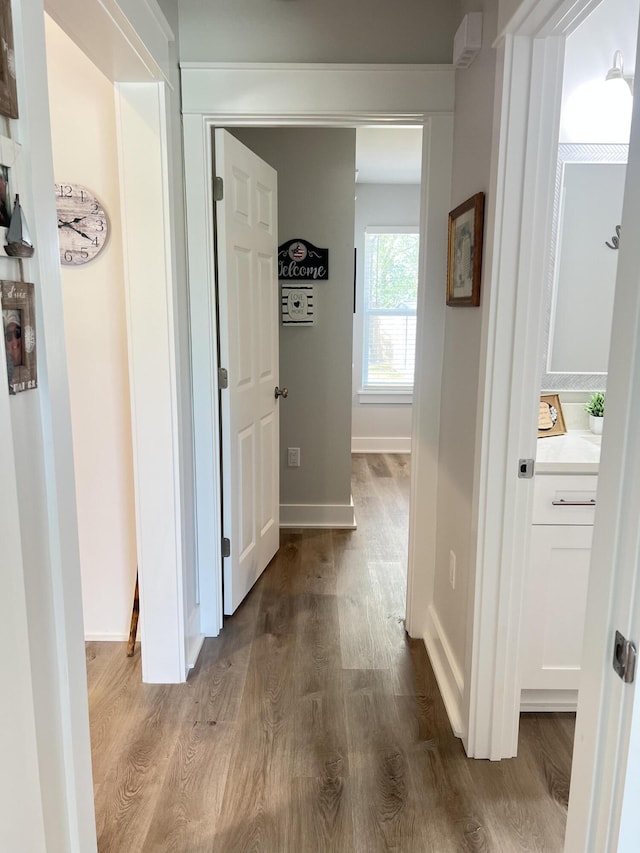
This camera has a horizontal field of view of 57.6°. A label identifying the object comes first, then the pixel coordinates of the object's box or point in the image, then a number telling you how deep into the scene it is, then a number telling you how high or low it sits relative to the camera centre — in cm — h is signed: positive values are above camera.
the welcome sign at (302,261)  355 +34
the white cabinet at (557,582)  187 -85
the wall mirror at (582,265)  223 +22
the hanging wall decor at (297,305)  359 +8
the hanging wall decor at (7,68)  89 +38
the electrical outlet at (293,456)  376 -88
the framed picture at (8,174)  90 +22
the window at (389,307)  570 +11
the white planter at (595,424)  225 -40
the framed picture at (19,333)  91 -3
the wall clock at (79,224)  217 +34
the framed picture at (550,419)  224 -38
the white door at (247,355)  242 -17
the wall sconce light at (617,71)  211 +89
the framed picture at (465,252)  176 +22
